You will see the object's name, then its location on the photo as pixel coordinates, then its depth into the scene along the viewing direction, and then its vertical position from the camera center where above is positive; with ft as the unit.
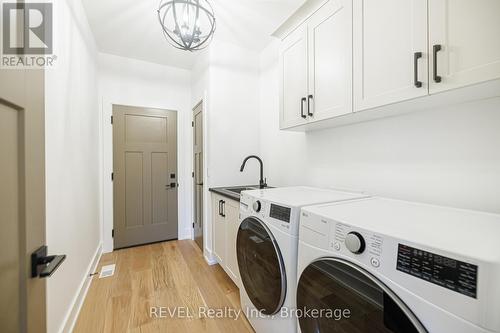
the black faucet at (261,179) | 7.98 -0.55
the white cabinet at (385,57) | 2.66 +1.77
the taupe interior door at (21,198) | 1.78 -0.32
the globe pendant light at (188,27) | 4.69 +3.26
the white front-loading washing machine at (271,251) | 3.62 -1.69
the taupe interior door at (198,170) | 9.76 -0.26
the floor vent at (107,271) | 7.68 -3.98
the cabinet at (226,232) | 6.52 -2.30
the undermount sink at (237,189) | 7.78 -0.92
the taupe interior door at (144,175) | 9.93 -0.49
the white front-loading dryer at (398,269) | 1.62 -1.00
